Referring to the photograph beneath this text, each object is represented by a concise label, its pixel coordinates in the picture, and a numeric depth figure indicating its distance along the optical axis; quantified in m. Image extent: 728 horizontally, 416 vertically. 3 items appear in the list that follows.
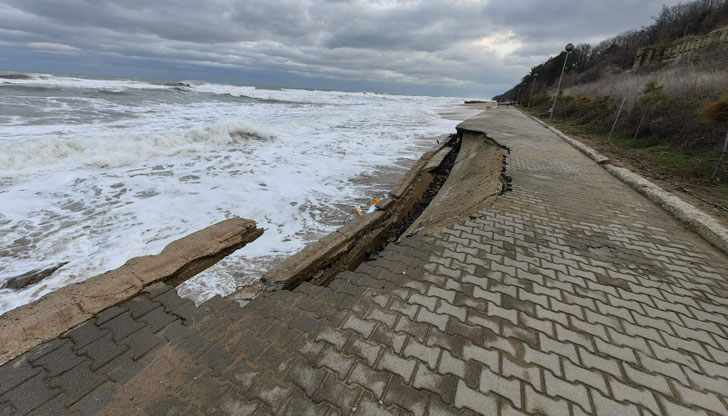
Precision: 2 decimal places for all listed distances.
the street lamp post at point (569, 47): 17.89
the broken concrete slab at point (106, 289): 2.12
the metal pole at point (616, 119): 11.39
